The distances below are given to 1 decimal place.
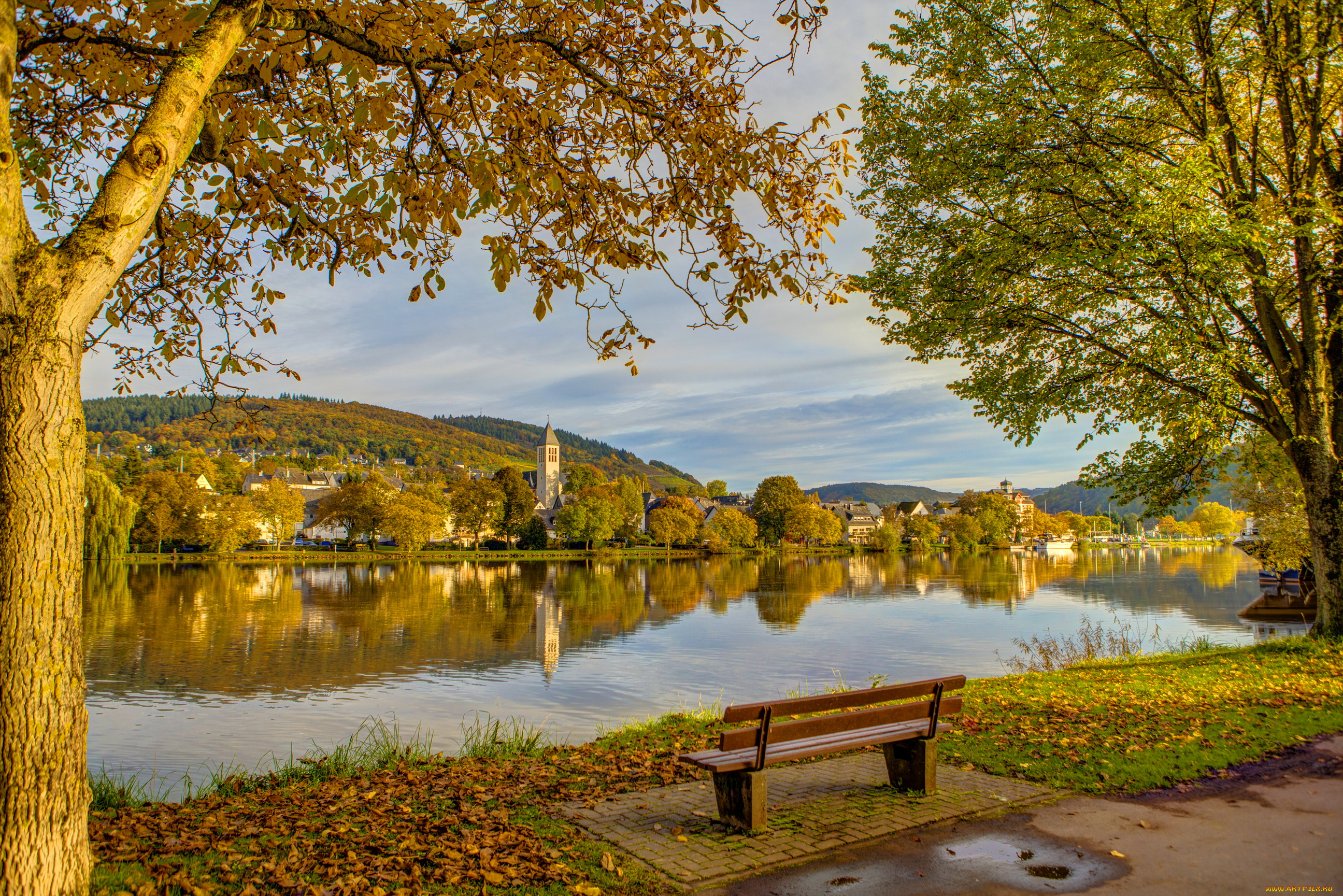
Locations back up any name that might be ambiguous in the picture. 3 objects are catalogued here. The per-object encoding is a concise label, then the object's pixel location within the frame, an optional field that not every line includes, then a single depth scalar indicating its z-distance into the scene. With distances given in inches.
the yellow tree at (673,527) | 3693.4
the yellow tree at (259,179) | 135.8
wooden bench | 201.9
